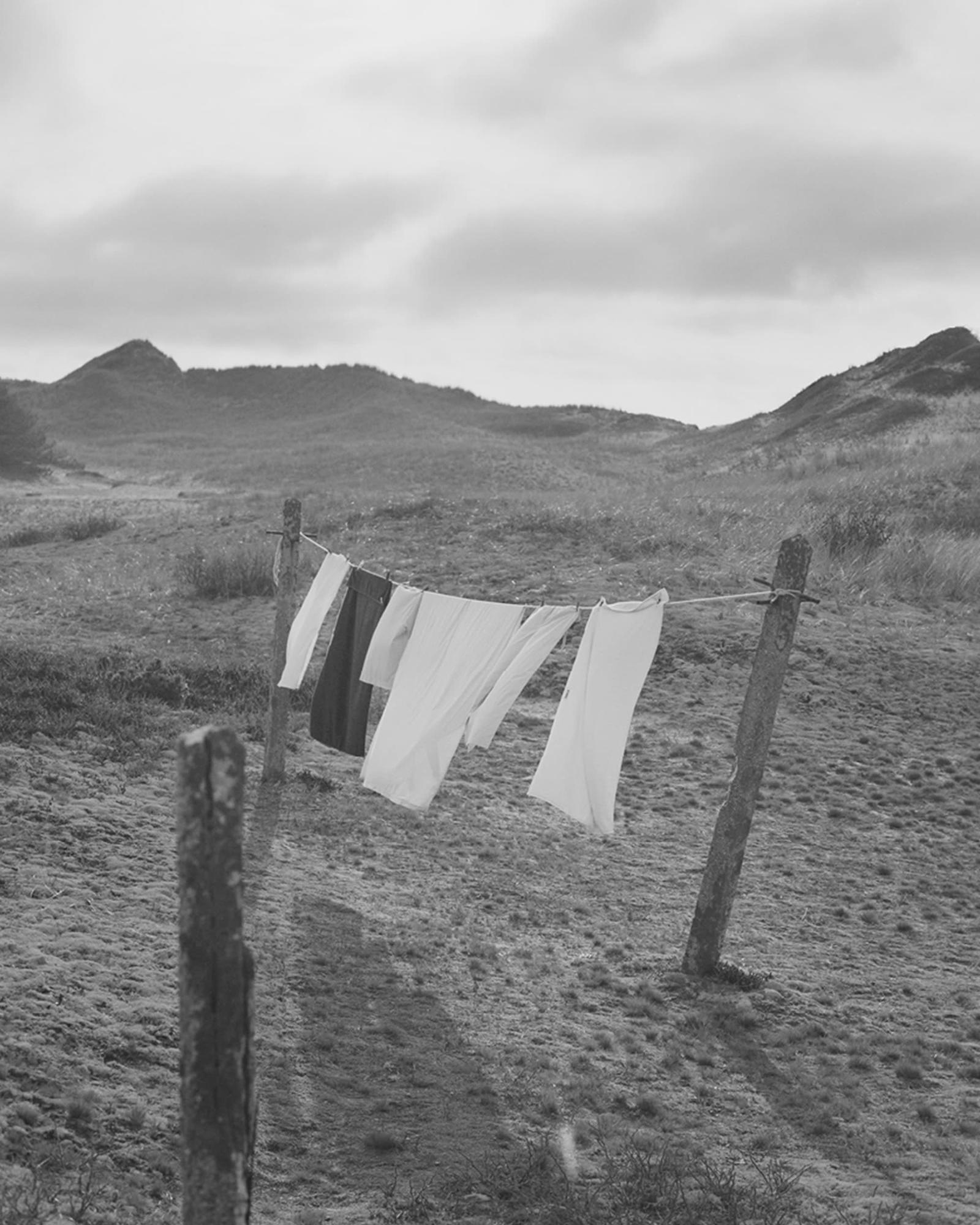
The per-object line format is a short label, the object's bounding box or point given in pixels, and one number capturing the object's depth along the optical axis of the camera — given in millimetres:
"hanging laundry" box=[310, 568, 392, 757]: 8883
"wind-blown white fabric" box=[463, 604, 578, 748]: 7379
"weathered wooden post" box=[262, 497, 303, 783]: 10398
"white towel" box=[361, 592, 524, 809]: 7656
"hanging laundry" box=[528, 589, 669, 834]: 6918
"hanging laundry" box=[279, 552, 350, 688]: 9469
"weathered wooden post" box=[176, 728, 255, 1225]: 3117
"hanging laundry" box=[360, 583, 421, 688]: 8438
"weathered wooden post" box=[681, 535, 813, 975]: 7203
